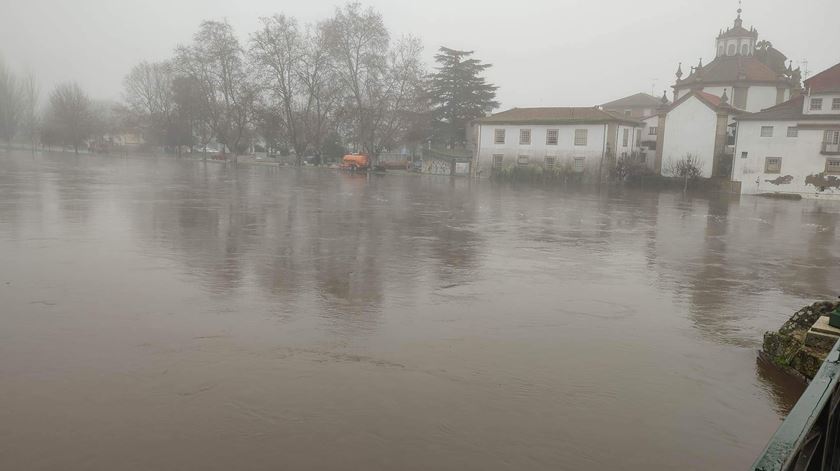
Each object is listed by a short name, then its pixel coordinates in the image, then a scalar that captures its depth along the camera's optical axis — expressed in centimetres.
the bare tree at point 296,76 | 6012
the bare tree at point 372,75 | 5847
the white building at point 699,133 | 4278
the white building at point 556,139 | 4703
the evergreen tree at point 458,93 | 6169
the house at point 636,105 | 7494
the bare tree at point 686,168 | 4266
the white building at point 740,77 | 5175
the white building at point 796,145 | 3603
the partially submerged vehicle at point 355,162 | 5612
